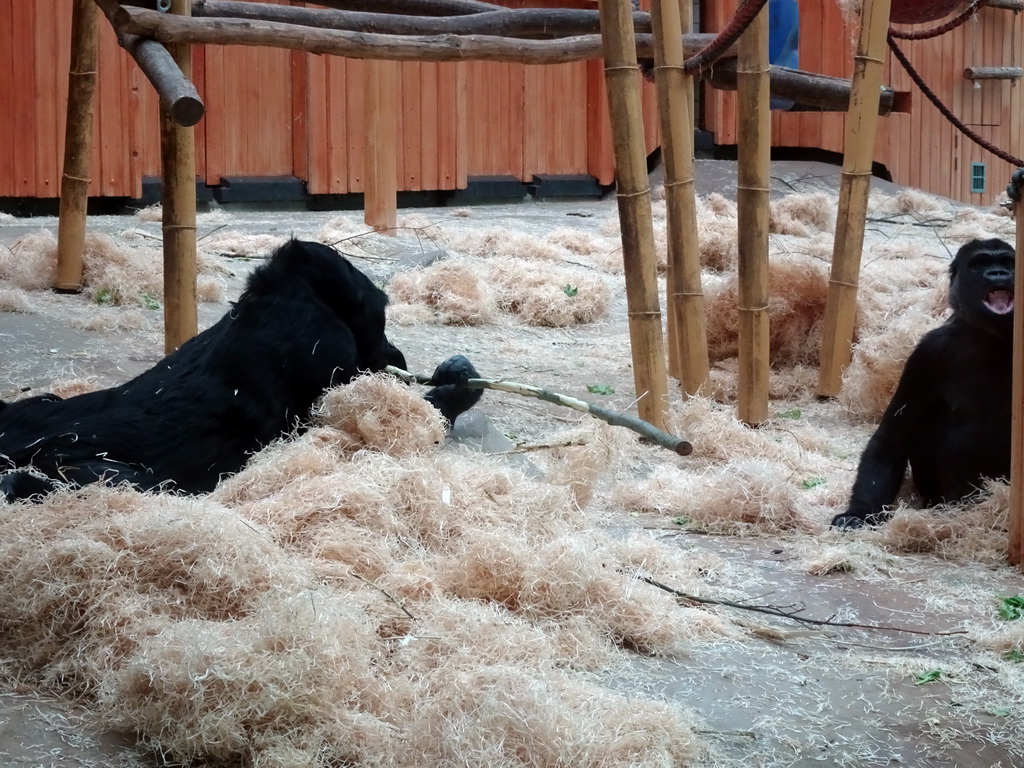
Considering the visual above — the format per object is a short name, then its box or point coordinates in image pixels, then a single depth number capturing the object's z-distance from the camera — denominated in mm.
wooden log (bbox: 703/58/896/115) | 7738
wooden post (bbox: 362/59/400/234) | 10164
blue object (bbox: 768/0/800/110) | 10078
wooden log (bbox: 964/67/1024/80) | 16438
